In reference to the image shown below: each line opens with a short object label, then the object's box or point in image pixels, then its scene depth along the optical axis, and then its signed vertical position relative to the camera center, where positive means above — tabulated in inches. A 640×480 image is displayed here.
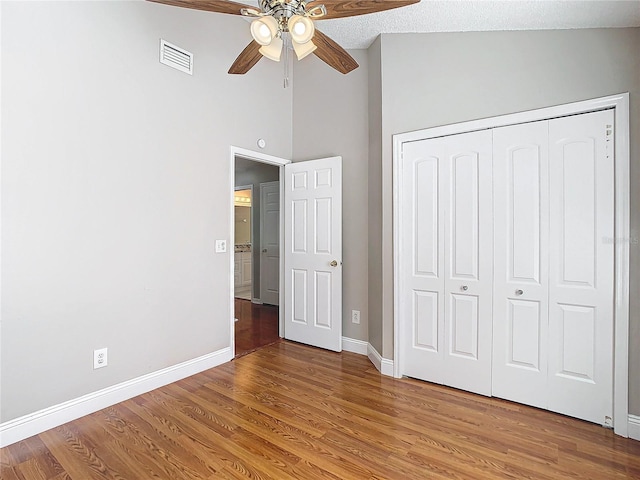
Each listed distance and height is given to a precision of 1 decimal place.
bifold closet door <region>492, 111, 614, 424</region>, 81.6 -7.3
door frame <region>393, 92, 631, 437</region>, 77.7 -3.7
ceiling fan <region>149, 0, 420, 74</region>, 64.8 +45.5
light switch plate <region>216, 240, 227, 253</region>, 121.3 -3.1
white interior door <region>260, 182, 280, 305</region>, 220.1 -3.5
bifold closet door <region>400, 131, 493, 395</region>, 97.6 -7.2
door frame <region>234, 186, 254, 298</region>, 233.6 +35.5
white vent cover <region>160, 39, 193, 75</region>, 103.7 +58.7
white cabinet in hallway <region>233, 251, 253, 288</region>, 282.6 -27.0
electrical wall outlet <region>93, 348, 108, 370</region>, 89.5 -32.9
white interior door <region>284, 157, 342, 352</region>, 132.9 -6.0
